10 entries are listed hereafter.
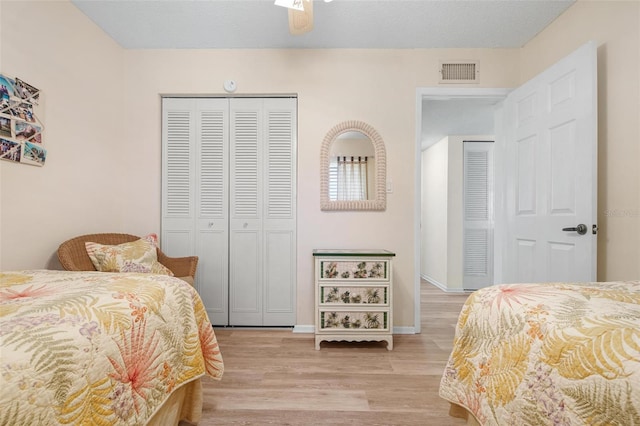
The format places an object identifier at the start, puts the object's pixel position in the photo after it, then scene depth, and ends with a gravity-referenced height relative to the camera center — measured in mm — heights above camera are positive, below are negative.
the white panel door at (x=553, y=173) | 1892 +317
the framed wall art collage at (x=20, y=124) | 1801 +561
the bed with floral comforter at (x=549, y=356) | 682 -386
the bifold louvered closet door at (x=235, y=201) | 2879 +126
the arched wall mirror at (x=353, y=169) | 2840 +440
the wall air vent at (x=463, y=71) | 2844 +1377
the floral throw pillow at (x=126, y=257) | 2117 -325
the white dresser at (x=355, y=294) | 2471 -662
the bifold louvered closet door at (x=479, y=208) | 4809 +124
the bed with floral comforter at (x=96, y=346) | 701 -400
